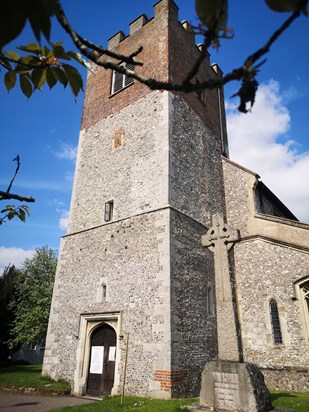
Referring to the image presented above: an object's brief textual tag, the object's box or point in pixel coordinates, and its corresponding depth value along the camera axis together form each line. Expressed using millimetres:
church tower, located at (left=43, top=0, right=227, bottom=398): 10039
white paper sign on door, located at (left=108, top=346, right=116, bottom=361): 10867
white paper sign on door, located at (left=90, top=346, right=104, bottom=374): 11068
